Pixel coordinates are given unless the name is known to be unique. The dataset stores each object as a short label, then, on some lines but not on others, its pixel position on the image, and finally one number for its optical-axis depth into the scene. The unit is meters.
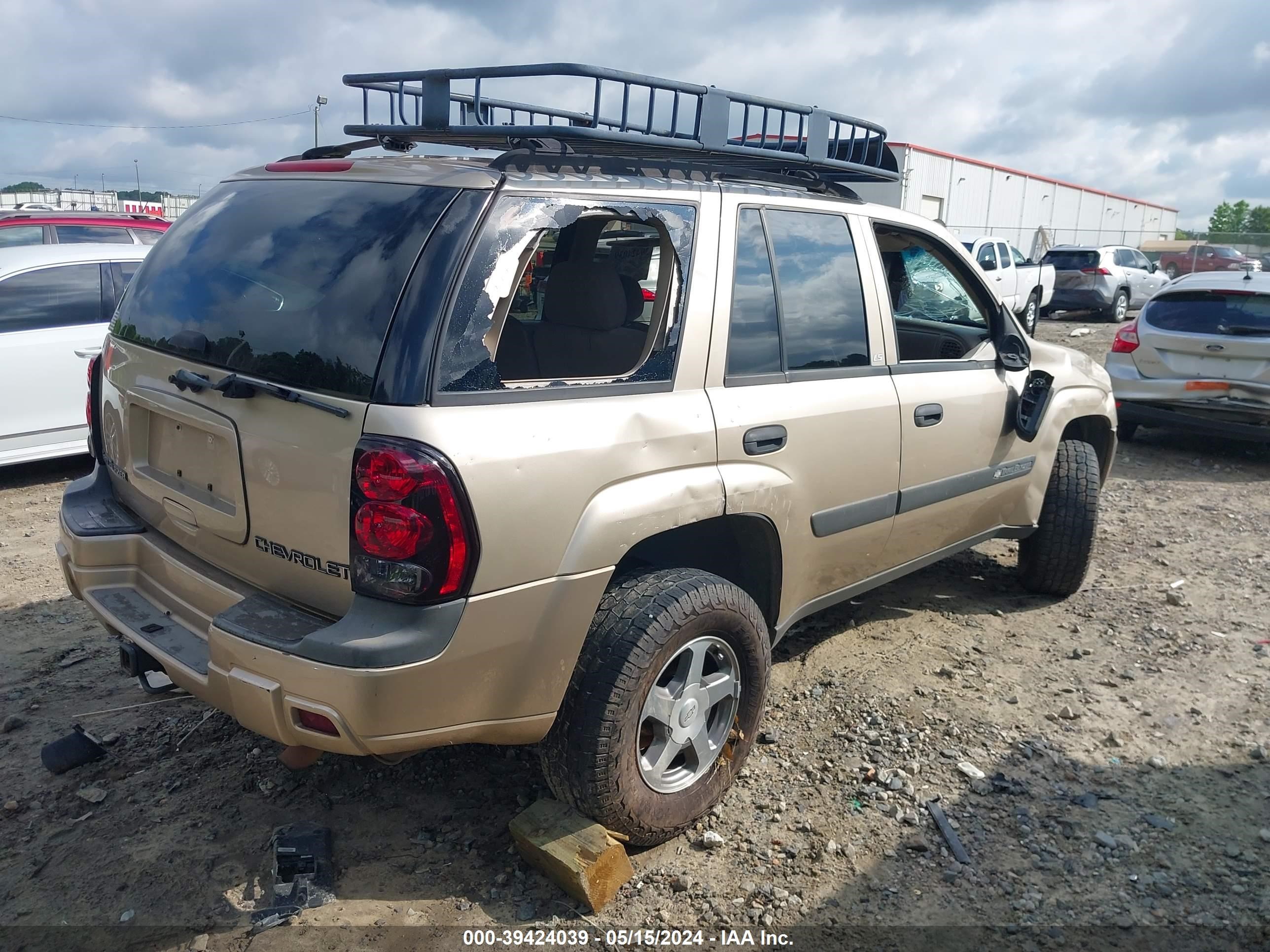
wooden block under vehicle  2.57
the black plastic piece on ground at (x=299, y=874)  2.57
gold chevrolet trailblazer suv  2.27
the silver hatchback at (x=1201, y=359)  7.64
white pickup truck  17.75
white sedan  6.20
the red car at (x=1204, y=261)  33.09
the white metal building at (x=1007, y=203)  27.22
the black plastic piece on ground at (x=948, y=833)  2.91
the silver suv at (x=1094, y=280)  19.64
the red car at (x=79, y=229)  9.91
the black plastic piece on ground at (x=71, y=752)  3.17
